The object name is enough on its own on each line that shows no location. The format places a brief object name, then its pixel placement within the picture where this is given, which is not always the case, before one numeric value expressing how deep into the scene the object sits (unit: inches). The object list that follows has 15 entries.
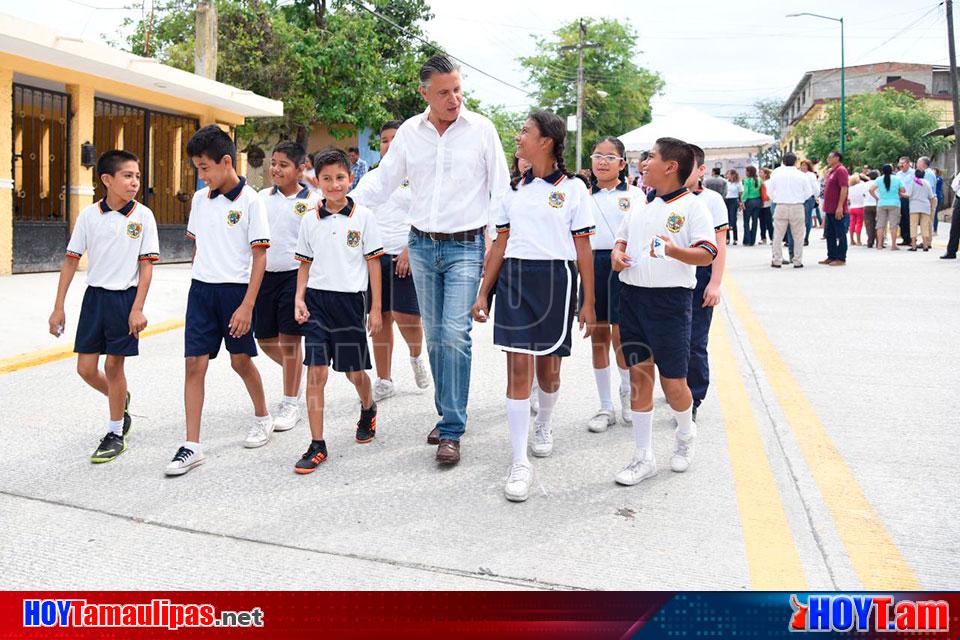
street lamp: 1617.9
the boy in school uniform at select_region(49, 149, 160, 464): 189.8
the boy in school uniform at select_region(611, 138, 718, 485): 174.4
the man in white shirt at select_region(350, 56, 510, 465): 189.0
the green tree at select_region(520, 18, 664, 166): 2401.6
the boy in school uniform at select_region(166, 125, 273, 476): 187.6
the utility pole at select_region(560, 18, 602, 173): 1778.3
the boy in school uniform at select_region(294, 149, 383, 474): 192.4
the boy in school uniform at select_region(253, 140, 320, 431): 217.5
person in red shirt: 572.1
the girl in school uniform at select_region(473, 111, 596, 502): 176.1
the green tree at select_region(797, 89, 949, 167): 1489.9
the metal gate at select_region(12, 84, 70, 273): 542.6
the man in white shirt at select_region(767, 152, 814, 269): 568.7
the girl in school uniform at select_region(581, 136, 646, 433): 217.8
